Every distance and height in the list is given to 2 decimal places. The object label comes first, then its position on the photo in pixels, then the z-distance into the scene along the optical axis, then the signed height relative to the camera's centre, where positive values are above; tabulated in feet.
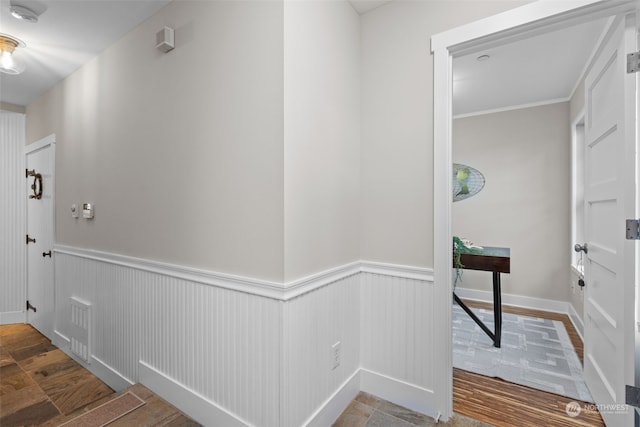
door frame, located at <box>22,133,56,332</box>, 9.69 +1.82
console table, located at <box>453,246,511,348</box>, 8.66 -1.58
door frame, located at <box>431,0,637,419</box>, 5.39 +0.59
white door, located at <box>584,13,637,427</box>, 4.58 -0.16
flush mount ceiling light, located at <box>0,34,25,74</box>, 7.10 +3.74
